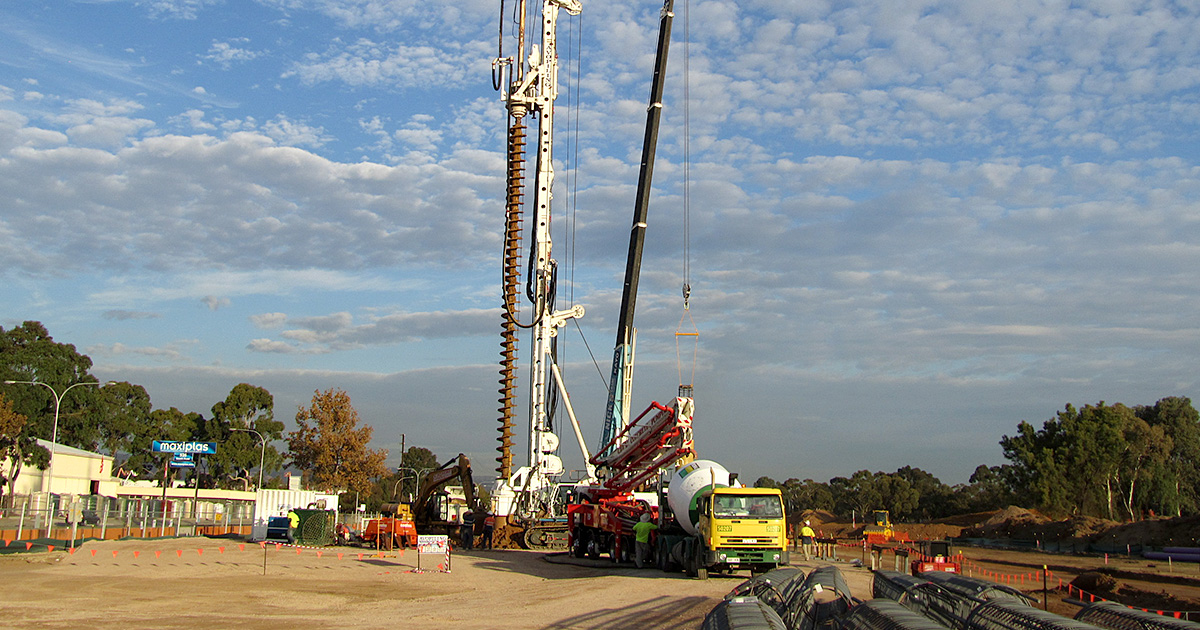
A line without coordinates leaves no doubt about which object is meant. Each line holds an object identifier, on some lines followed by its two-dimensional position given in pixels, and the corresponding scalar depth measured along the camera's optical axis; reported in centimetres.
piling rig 4731
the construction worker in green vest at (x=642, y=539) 3048
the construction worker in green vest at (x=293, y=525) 4478
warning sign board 3039
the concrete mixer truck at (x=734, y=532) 2500
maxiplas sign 6172
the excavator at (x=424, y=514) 4422
